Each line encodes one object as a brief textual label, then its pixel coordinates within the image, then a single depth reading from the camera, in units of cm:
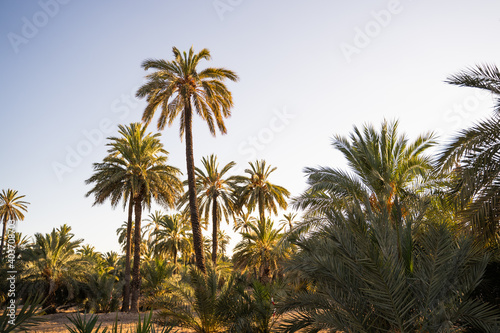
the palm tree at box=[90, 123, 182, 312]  2264
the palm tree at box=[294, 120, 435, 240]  1329
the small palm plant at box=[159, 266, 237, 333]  1180
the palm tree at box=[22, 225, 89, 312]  2222
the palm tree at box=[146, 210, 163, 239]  4480
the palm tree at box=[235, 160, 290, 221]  2763
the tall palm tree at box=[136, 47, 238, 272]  1803
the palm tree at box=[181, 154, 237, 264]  2681
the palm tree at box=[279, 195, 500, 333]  595
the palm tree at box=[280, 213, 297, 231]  4353
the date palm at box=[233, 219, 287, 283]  2820
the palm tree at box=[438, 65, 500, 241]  820
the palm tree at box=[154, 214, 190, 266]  3472
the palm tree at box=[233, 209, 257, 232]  3431
